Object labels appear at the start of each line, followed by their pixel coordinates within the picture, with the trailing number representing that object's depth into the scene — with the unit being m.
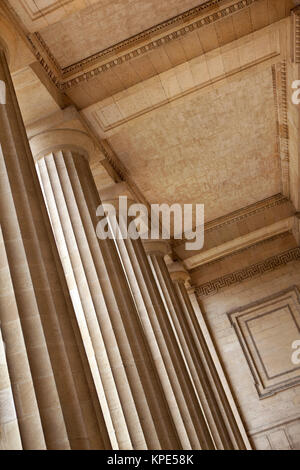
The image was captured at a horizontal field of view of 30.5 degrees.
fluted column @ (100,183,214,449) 12.84
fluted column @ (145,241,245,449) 17.12
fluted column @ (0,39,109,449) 4.88
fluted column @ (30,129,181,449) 8.75
